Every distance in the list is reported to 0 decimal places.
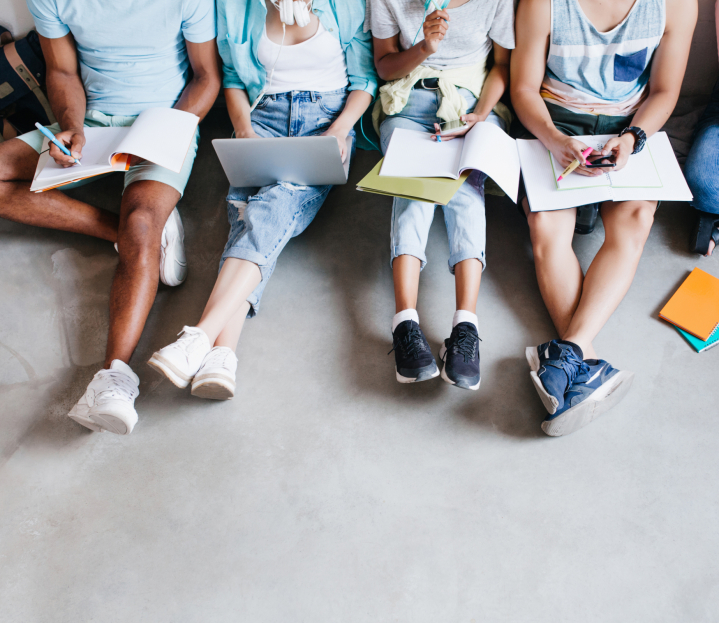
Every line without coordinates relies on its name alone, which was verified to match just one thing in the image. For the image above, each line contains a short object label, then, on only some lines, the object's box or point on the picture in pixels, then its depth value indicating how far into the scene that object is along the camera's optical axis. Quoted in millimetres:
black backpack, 1820
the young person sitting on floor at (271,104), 1422
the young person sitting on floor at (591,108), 1377
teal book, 1428
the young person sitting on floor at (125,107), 1485
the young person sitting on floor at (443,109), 1360
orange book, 1455
